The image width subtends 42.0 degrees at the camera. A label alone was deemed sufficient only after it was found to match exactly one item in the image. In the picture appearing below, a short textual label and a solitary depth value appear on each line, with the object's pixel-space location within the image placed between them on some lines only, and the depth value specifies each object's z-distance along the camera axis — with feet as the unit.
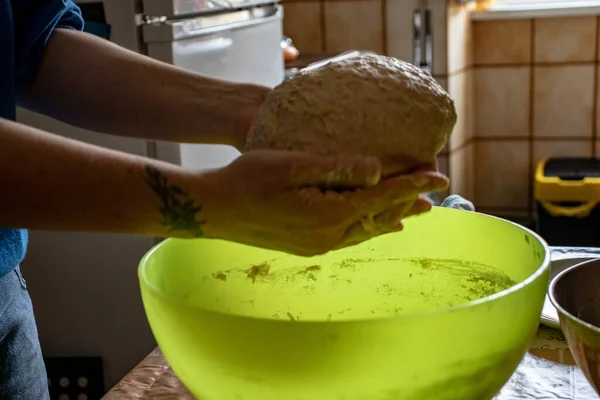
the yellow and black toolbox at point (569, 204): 6.80
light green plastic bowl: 1.59
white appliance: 4.48
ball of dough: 1.92
